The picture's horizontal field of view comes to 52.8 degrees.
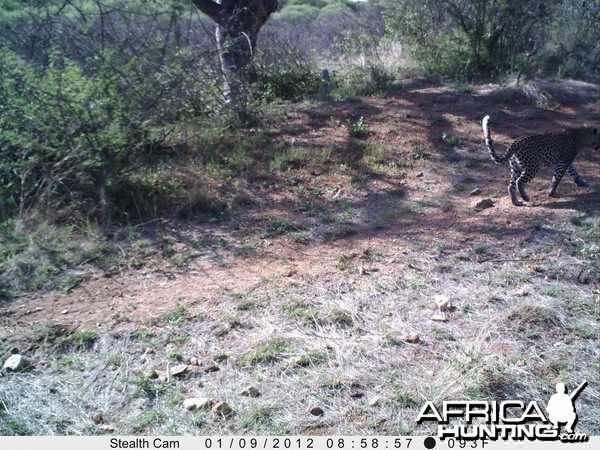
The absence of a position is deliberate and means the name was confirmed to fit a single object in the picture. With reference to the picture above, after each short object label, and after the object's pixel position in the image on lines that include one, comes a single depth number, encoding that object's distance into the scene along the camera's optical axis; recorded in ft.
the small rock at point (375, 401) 13.17
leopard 24.91
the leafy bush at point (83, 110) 22.63
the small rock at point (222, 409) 12.92
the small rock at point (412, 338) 15.30
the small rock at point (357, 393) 13.50
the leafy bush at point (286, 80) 38.99
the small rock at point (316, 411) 12.98
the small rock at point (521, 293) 17.21
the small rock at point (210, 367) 14.48
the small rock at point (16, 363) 14.64
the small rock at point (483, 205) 24.25
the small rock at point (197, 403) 13.12
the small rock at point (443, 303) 16.70
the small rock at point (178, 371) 14.29
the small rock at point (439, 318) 16.24
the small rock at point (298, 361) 14.44
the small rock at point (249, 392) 13.53
